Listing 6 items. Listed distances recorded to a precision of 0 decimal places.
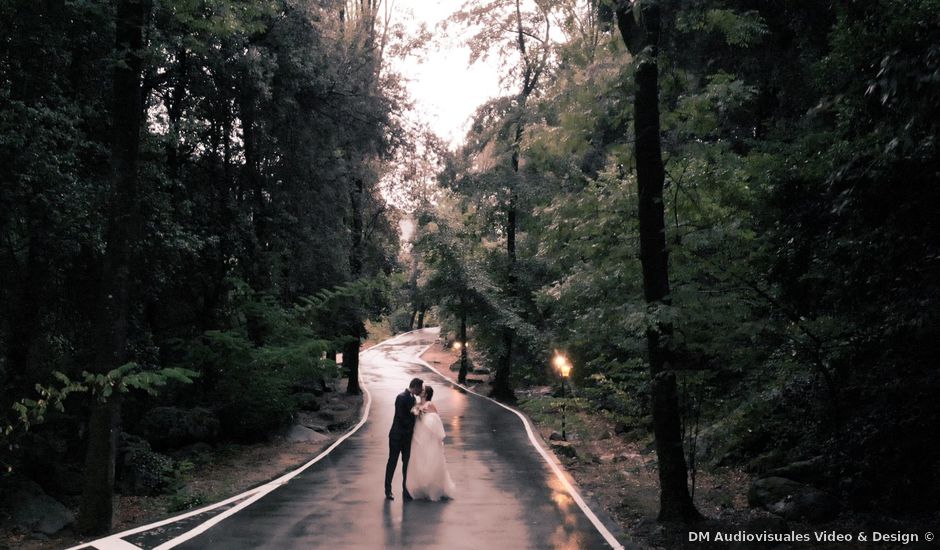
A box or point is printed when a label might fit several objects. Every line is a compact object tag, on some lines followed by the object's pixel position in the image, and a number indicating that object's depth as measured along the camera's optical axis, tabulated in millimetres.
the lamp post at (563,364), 22156
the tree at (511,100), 26031
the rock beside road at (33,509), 10516
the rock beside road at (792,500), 8773
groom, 11023
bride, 10914
